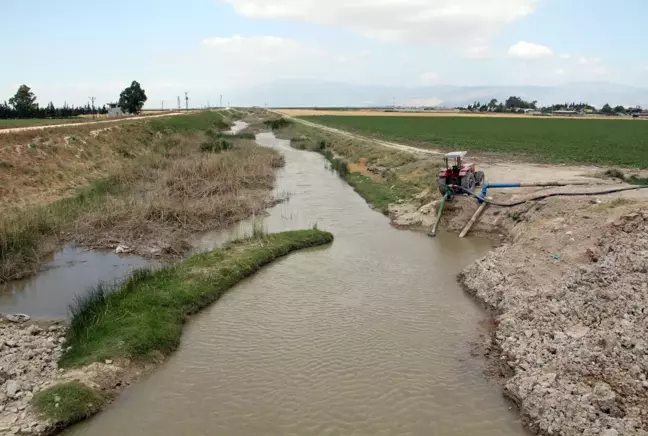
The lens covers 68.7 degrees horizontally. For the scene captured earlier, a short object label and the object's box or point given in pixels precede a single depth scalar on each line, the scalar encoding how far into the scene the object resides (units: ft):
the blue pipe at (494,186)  72.15
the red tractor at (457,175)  72.86
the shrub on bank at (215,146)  133.08
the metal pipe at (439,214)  68.93
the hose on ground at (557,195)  62.59
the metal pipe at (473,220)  67.82
